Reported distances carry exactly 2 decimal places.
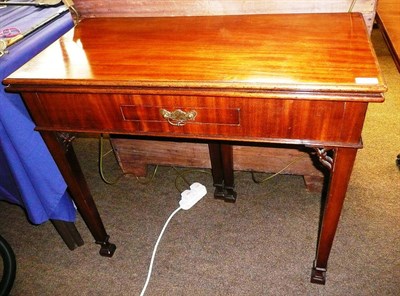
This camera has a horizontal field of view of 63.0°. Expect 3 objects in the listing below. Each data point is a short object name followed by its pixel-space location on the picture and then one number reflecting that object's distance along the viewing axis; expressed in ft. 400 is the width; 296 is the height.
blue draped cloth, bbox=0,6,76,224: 2.90
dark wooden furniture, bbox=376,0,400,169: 2.47
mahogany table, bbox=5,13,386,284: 2.09
